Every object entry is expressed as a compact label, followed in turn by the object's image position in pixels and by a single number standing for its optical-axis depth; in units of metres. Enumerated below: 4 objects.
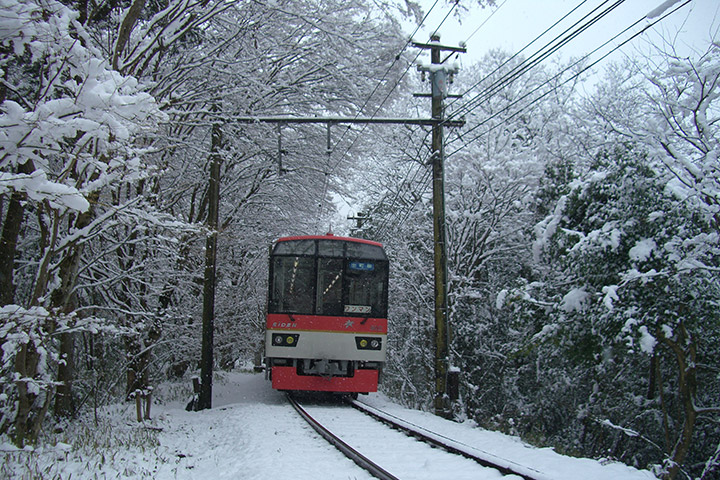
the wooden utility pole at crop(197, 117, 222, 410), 12.36
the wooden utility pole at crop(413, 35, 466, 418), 11.52
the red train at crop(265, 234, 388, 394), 11.66
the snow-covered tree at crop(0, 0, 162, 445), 3.94
